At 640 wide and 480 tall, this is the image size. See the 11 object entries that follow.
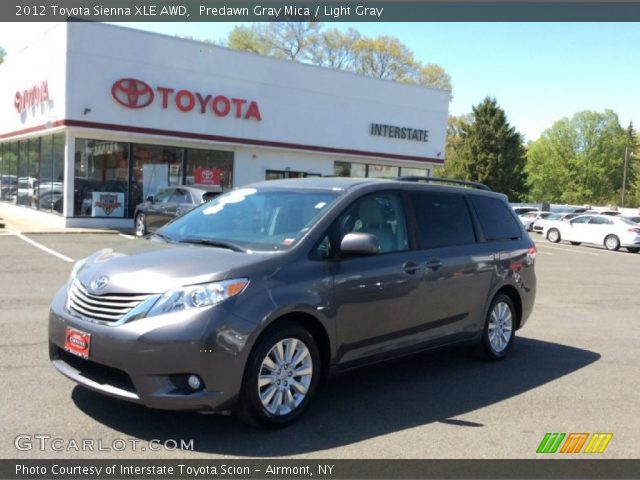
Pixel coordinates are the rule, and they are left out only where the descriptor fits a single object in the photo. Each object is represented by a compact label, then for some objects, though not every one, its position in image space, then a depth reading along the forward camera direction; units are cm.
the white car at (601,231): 2616
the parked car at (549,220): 2957
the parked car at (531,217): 3641
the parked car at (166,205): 1554
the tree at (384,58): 5472
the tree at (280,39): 5219
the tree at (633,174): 8631
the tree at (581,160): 8838
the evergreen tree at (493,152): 5241
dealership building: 1997
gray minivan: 395
